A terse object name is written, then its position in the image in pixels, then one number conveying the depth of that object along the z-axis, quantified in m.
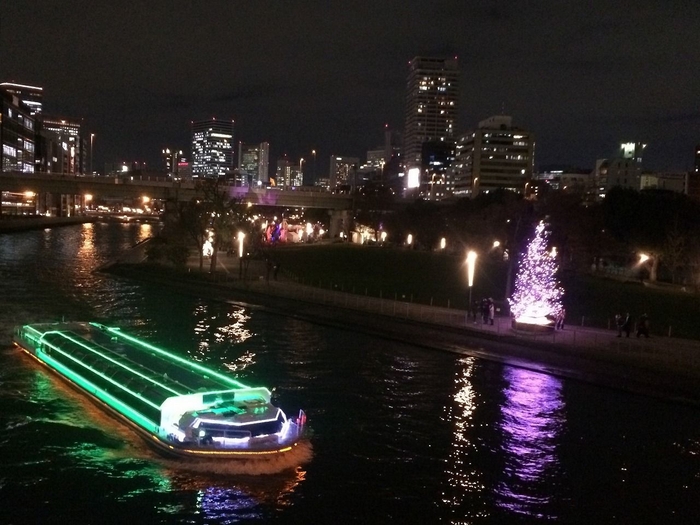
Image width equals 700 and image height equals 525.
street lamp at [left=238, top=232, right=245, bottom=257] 54.14
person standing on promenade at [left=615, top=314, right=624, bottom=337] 32.69
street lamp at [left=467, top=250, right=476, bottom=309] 36.25
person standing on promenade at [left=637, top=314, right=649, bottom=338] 31.36
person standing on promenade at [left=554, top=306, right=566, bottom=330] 33.03
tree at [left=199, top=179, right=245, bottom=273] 55.12
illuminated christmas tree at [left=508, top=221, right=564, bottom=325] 32.41
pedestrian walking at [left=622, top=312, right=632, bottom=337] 31.33
